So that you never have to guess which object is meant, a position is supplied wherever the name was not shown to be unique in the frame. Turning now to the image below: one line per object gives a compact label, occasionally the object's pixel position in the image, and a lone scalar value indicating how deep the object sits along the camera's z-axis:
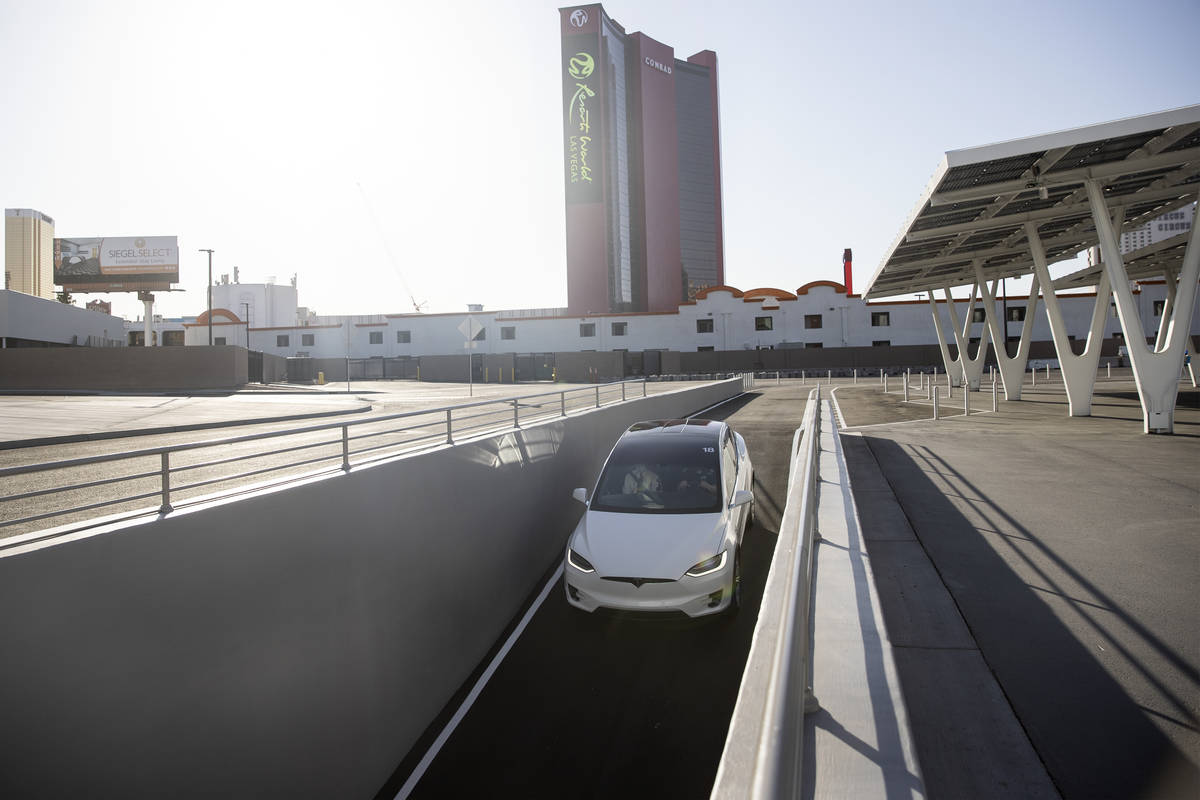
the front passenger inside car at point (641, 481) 8.12
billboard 53.91
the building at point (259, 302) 117.12
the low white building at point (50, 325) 46.00
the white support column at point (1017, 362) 27.53
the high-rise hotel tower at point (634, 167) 103.62
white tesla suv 6.72
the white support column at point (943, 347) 39.45
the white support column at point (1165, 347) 15.75
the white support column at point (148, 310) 49.27
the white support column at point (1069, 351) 20.47
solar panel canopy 15.28
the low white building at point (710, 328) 59.50
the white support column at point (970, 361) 34.88
